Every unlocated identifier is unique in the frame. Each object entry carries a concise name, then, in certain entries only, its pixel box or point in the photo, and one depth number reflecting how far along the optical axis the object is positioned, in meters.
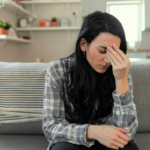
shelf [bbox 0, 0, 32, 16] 2.25
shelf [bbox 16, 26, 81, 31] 3.05
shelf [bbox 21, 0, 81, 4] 3.07
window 3.63
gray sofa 1.12
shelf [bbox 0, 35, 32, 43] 2.04
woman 0.77
